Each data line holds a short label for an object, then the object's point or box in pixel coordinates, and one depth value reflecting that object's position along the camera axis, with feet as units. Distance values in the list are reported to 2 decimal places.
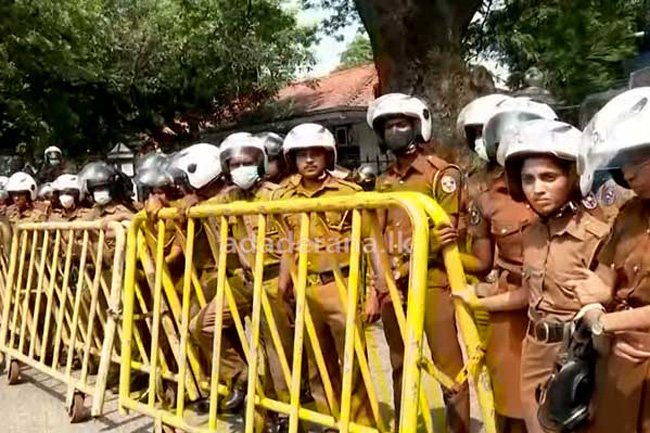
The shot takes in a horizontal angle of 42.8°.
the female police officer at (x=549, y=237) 9.31
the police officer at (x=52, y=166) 42.28
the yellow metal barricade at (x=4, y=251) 23.98
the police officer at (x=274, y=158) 18.56
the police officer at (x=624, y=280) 7.54
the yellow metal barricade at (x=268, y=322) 10.30
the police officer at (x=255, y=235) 14.03
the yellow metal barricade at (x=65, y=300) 17.34
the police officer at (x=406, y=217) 12.83
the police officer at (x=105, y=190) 21.86
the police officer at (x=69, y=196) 24.11
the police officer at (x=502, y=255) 11.18
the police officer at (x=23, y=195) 28.35
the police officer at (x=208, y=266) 15.72
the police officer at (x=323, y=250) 13.11
